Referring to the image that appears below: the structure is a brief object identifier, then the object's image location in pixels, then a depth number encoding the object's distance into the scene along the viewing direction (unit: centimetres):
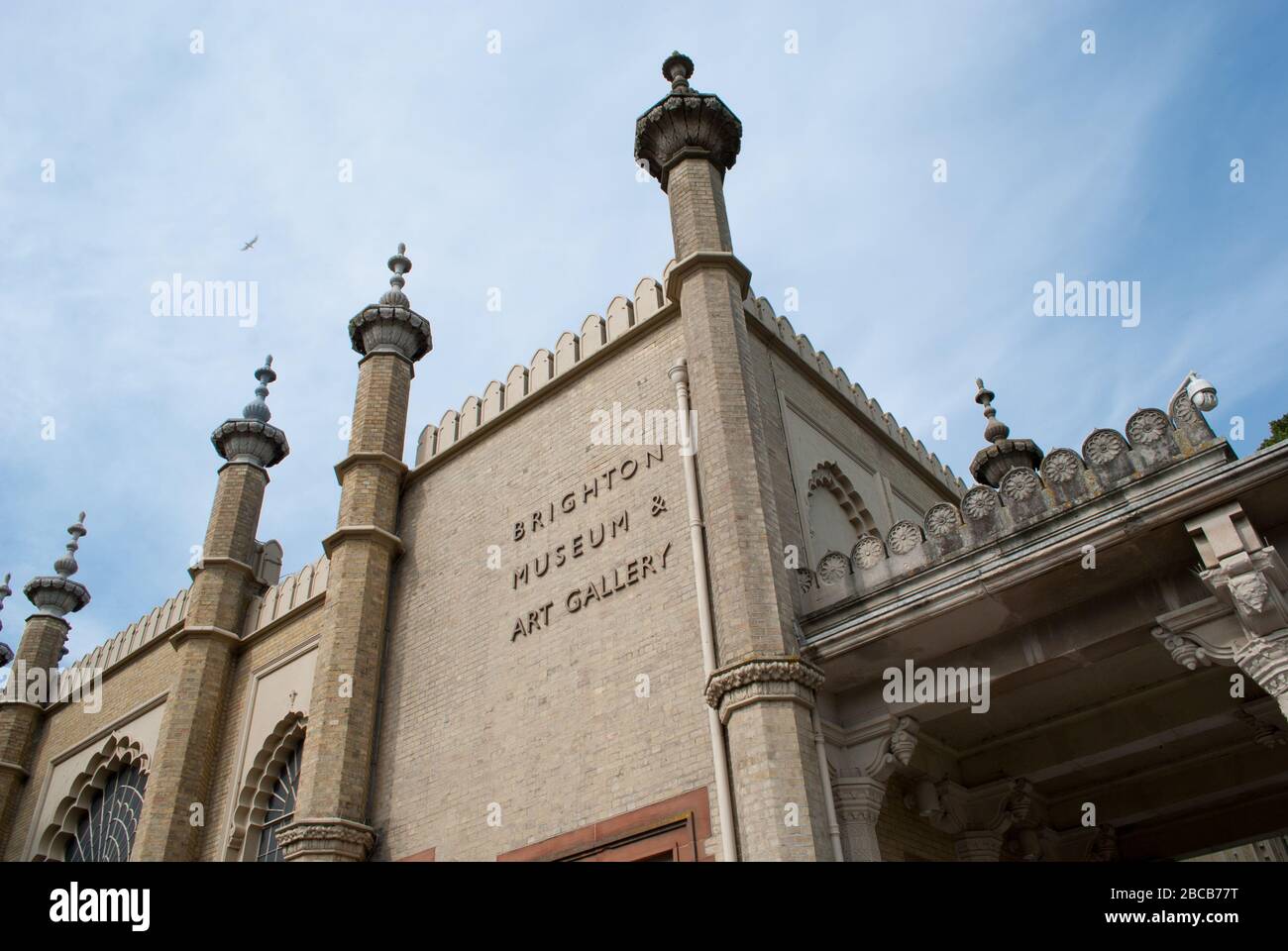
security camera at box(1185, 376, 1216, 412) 787
